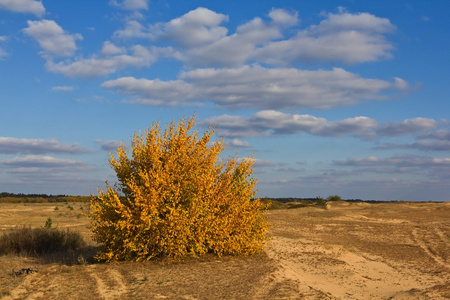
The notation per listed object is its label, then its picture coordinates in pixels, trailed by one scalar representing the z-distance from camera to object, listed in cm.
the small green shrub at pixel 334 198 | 5684
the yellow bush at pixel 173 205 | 1267
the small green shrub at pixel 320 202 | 4515
